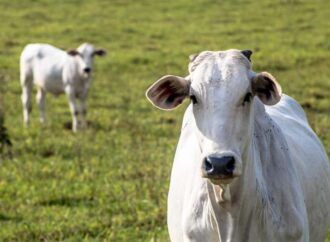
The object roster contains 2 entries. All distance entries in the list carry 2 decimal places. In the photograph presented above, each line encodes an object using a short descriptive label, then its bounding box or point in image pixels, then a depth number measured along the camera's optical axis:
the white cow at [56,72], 27.67
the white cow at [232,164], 7.31
